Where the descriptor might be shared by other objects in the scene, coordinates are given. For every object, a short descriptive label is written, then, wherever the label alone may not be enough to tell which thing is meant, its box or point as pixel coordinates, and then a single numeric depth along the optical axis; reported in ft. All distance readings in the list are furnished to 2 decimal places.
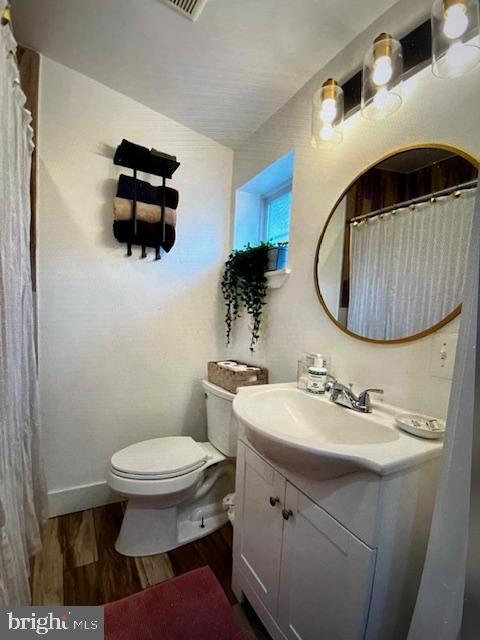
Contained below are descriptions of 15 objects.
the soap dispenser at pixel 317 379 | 3.68
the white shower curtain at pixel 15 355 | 2.52
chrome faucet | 3.12
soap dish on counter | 2.43
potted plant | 5.24
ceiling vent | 3.44
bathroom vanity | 2.09
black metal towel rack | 5.05
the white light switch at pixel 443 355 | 2.68
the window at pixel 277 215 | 5.74
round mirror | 2.72
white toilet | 4.18
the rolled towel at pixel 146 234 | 5.16
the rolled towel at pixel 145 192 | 5.12
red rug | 3.17
